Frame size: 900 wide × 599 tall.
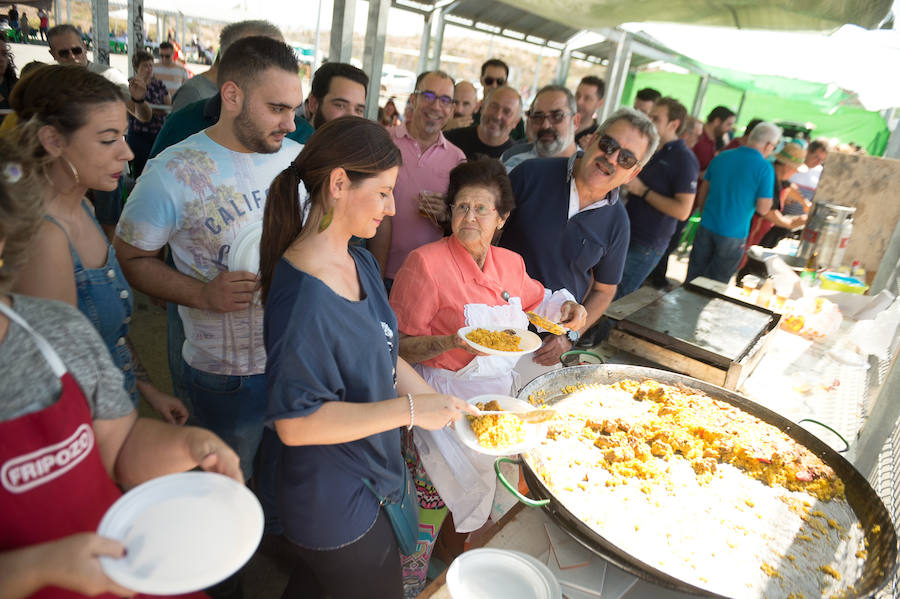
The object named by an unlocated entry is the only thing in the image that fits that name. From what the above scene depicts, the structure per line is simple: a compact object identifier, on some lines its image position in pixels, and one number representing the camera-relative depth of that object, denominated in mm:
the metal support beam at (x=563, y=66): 10983
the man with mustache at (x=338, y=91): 2969
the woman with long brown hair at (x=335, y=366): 1315
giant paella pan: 1374
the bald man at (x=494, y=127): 3826
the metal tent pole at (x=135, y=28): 5676
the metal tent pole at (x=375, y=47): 4730
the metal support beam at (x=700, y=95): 14334
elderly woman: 1908
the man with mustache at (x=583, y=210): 2586
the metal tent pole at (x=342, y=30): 4621
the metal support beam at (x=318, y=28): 8927
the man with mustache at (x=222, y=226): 1839
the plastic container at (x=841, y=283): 3975
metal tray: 2525
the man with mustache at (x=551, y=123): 3584
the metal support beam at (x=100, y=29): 5191
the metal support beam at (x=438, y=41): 7263
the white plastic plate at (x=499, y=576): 1145
